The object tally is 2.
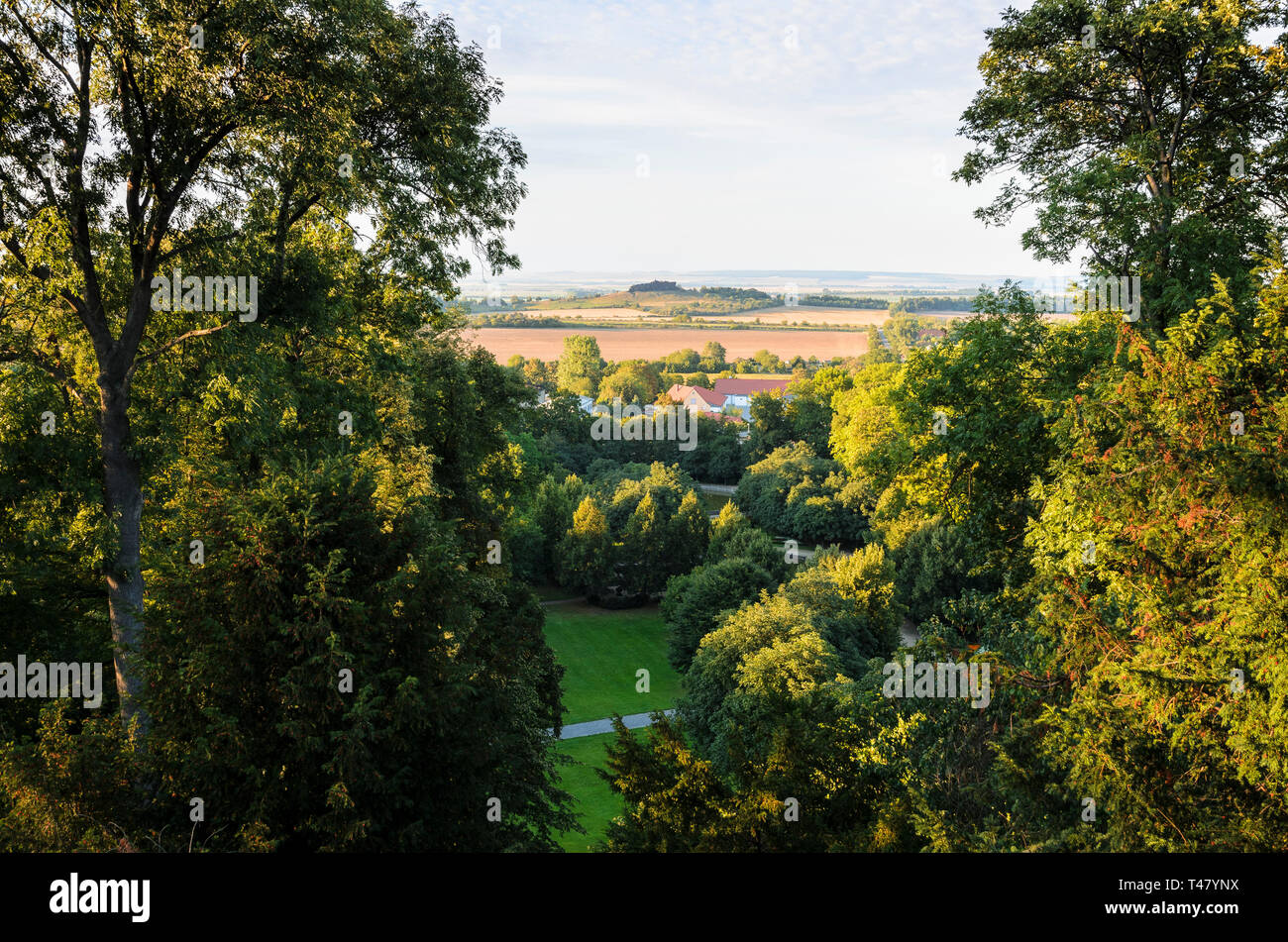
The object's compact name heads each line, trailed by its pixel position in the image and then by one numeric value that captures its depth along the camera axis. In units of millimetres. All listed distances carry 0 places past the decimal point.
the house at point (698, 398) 99625
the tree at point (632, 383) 99269
